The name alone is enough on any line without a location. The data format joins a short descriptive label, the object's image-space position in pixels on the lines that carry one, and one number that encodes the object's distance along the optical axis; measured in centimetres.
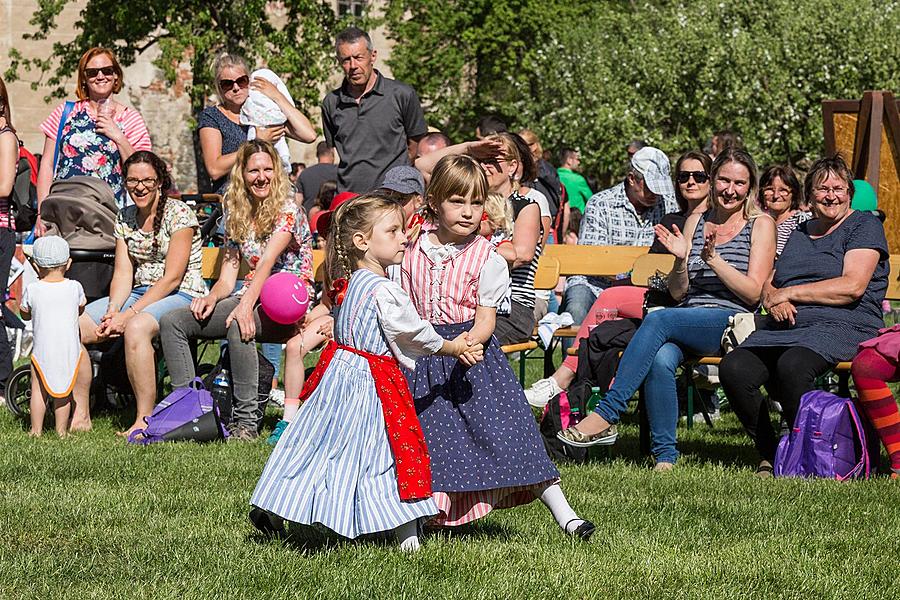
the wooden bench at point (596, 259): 1652
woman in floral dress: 1597
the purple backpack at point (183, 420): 1409
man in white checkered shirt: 1691
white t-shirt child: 1441
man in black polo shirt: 1542
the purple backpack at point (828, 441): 1234
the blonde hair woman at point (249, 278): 1463
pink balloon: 1444
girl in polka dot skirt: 941
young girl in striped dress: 889
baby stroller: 1533
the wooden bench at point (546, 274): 1551
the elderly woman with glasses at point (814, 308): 1274
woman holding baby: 1600
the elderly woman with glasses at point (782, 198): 1636
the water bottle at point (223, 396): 1472
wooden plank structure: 2290
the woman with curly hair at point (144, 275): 1476
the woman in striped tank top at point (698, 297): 1311
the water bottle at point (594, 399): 1437
